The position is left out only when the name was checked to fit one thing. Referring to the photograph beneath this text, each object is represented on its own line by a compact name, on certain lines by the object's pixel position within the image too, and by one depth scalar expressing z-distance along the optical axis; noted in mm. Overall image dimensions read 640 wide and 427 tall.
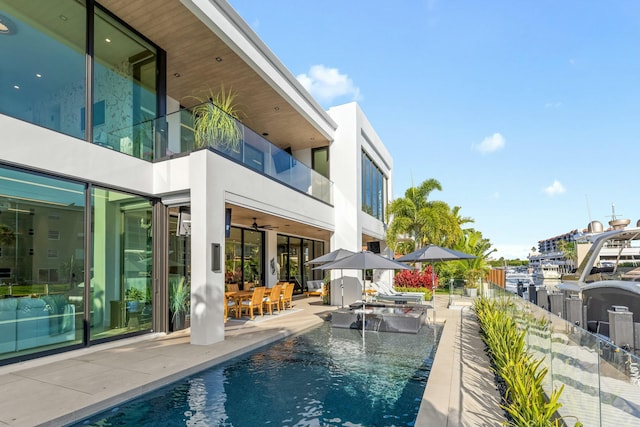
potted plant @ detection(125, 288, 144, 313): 8547
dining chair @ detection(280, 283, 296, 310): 13062
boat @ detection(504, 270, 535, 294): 20919
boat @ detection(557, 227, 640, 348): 7956
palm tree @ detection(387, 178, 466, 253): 20594
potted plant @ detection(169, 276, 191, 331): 9523
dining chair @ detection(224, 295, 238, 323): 10789
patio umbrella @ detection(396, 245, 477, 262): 12656
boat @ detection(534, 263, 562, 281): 15578
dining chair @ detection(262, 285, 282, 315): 12172
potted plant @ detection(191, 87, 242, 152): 8891
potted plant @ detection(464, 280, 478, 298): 19462
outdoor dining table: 11195
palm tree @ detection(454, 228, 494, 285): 21266
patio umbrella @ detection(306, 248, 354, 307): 12061
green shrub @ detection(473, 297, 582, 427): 3572
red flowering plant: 18369
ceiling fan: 14377
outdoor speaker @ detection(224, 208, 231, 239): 9883
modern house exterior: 6746
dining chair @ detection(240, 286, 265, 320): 11117
